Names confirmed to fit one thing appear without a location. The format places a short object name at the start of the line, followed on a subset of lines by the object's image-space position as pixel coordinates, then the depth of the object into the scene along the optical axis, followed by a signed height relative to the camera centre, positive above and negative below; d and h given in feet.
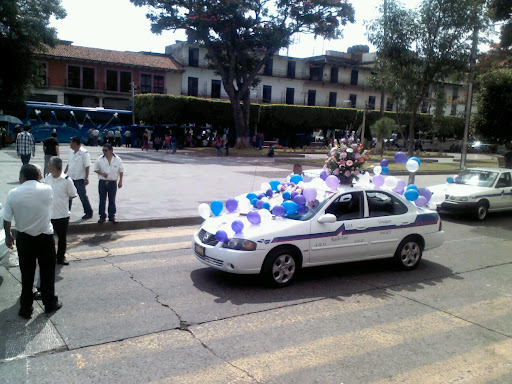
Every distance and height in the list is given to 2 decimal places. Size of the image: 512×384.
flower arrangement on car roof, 24.76 -1.00
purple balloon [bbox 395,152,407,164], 27.52 -0.93
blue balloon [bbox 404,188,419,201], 25.93 -2.89
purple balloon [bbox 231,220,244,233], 20.77 -4.06
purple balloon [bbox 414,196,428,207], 26.30 -3.27
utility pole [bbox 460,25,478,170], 63.46 +6.17
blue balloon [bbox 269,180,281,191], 26.83 -2.79
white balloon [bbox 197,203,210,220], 23.77 -3.97
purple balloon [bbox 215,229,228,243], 20.75 -4.54
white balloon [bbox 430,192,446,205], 35.70 -4.25
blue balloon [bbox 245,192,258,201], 25.81 -3.37
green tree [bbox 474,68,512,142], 69.31 +6.50
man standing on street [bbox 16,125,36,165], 46.88 -1.88
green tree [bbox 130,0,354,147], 111.24 +27.52
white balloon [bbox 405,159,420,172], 28.04 -1.34
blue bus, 129.05 +2.24
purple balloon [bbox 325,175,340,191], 23.36 -2.14
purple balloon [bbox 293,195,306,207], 22.66 -3.03
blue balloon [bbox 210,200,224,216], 24.12 -3.79
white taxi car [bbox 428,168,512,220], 40.65 -4.13
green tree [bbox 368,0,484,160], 83.56 +18.93
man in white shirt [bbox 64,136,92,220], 30.63 -2.53
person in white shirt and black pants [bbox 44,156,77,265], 22.31 -3.38
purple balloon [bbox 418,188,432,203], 27.25 -2.95
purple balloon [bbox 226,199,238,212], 23.94 -3.63
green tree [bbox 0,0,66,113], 93.04 +18.39
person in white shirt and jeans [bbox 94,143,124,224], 31.27 -3.18
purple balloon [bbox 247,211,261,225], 21.22 -3.72
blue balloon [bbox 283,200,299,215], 22.35 -3.34
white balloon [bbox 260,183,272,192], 26.50 -2.91
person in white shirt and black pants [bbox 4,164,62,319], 16.87 -3.90
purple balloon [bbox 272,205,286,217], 22.22 -3.50
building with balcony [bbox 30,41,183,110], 171.53 +20.67
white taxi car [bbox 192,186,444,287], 20.68 -4.71
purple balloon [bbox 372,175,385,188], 25.13 -2.09
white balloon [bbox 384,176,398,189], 25.64 -2.22
